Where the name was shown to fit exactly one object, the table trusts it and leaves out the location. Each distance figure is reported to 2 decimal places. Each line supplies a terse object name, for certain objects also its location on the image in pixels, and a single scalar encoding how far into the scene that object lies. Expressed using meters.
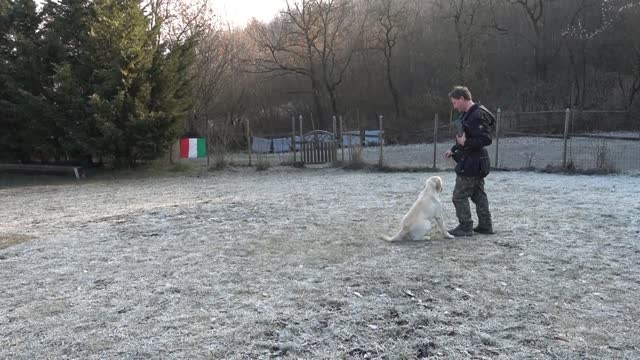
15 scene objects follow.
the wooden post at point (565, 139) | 13.25
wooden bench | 16.86
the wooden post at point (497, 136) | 13.95
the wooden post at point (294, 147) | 18.01
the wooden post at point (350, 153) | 16.50
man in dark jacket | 6.27
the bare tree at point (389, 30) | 37.16
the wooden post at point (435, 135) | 15.18
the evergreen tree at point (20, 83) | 17.05
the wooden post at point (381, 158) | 15.79
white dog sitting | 6.32
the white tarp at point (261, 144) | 25.34
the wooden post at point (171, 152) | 18.41
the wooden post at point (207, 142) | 18.69
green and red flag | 20.22
